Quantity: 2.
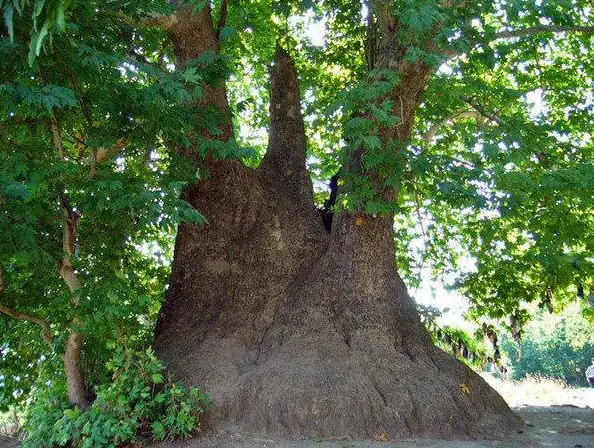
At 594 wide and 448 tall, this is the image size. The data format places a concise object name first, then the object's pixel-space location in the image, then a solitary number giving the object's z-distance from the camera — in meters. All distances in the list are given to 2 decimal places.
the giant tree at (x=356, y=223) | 6.22
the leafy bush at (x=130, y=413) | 5.64
